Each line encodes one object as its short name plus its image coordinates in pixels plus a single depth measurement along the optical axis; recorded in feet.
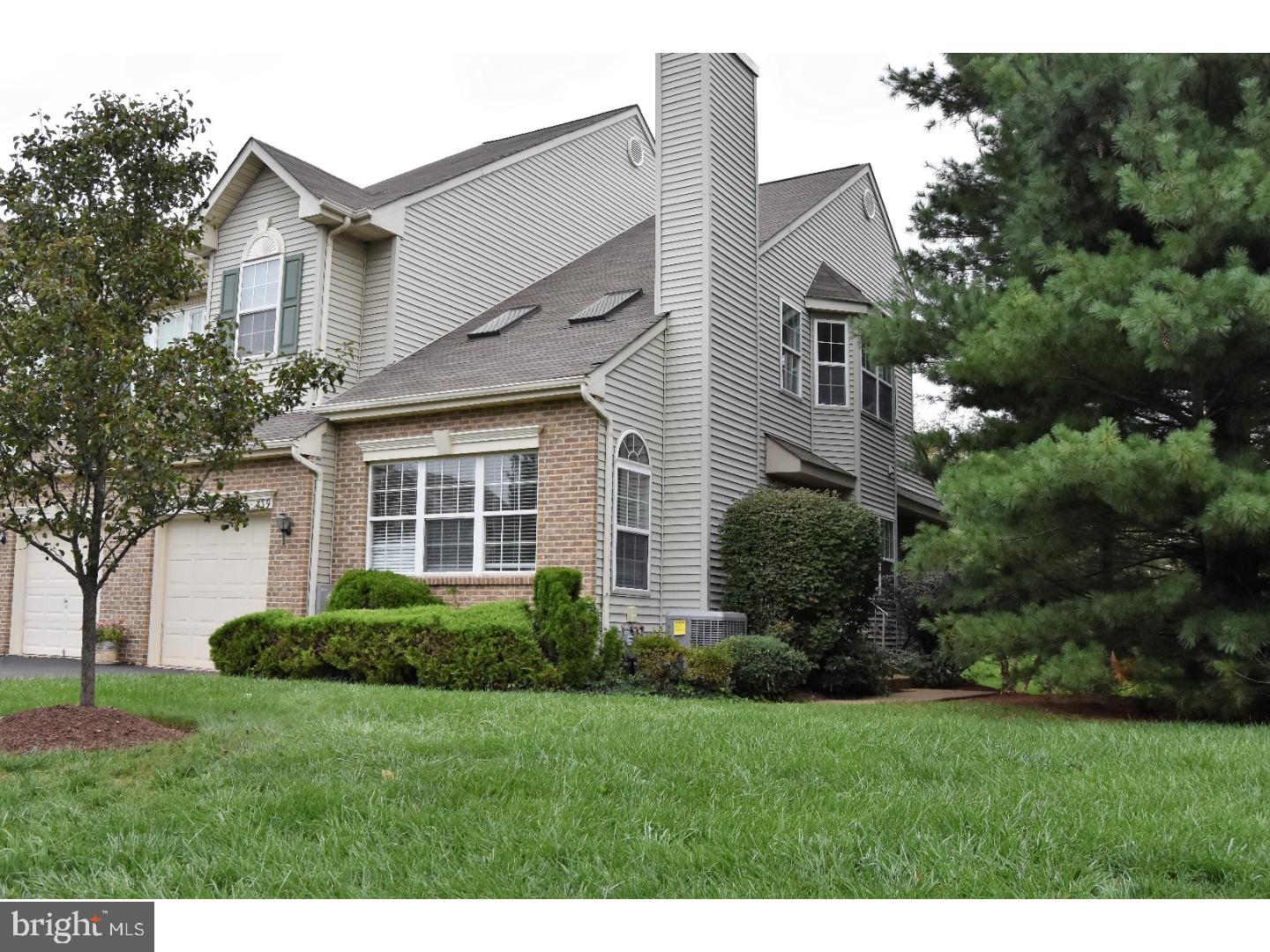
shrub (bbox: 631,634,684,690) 38.06
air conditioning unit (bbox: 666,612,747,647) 41.78
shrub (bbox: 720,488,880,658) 41.73
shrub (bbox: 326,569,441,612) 41.45
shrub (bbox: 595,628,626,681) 38.24
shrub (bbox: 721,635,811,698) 37.96
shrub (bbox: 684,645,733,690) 37.37
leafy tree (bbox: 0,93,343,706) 24.02
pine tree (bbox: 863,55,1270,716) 27.91
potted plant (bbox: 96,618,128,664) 50.47
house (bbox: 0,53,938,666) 42.50
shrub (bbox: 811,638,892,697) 42.42
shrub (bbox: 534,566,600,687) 36.40
